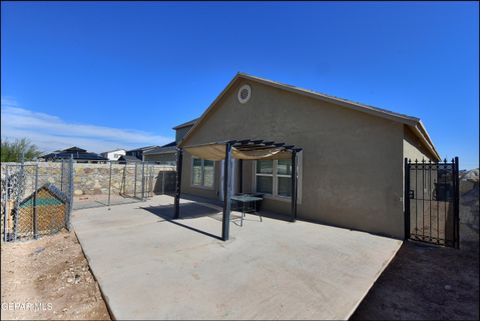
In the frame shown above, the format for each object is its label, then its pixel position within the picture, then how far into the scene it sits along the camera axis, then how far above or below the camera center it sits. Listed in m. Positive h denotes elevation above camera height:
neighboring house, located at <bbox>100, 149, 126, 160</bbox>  51.38 +2.20
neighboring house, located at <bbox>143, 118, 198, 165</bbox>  19.48 +1.12
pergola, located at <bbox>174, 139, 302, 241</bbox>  6.13 +0.50
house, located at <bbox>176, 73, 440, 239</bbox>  6.39 +0.57
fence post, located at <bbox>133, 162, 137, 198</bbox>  13.59 -0.87
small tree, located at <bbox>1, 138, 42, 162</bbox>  14.43 +0.69
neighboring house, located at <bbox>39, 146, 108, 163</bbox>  17.32 +0.77
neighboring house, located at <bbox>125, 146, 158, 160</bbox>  32.92 +1.91
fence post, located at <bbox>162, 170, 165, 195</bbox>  14.97 -1.20
